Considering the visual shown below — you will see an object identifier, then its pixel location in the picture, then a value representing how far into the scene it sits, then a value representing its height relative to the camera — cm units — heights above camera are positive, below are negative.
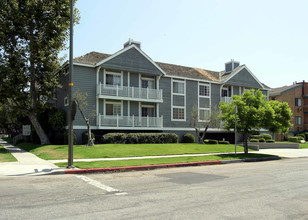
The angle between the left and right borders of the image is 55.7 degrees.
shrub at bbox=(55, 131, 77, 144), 2496 -122
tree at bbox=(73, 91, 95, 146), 2248 +173
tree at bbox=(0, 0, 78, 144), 2338 +667
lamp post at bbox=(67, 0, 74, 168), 1236 +81
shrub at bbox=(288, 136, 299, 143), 3978 -197
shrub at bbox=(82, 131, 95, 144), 2466 -103
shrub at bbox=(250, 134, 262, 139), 3387 -137
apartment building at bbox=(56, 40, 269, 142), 2641 +341
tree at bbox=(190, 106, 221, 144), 2931 +48
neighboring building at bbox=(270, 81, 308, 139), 4791 +422
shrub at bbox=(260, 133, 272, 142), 3506 -136
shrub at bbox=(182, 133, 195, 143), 3014 -137
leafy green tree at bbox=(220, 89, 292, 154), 1950 +72
